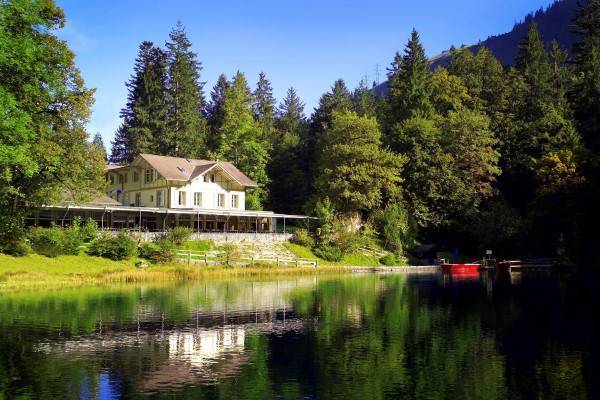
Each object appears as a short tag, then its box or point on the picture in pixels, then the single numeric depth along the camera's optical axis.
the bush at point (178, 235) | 58.88
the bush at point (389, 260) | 71.06
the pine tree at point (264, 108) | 102.00
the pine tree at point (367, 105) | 102.38
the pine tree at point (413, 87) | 86.25
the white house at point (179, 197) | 66.56
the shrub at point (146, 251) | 54.62
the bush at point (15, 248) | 46.62
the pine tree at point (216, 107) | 104.19
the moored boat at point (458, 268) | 65.39
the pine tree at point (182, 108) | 87.25
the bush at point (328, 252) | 68.19
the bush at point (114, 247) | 51.91
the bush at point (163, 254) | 54.25
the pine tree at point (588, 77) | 74.62
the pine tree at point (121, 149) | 91.94
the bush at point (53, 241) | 48.78
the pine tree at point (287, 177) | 90.12
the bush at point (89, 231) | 52.66
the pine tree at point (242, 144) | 84.56
